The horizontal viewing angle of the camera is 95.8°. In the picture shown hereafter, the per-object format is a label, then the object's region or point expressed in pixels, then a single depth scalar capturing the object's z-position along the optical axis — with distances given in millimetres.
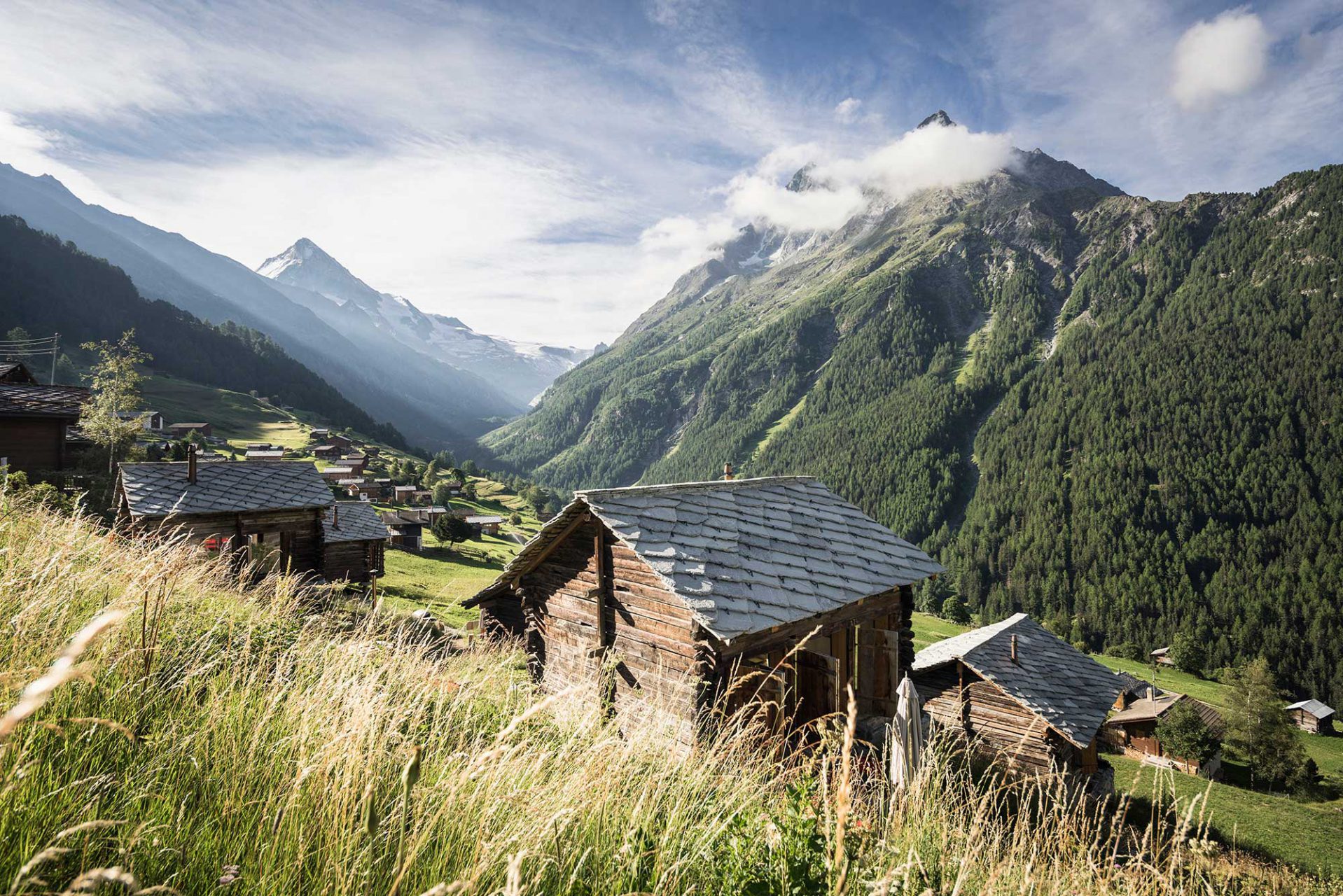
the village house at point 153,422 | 82250
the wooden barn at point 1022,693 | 21625
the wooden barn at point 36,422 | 21516
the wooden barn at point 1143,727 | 48812
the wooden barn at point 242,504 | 19734
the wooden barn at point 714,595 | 9641
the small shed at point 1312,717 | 70625
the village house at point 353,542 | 31031
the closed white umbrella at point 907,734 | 6926
